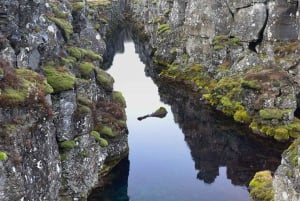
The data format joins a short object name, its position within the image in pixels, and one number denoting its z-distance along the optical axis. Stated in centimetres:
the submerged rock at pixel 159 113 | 8494
